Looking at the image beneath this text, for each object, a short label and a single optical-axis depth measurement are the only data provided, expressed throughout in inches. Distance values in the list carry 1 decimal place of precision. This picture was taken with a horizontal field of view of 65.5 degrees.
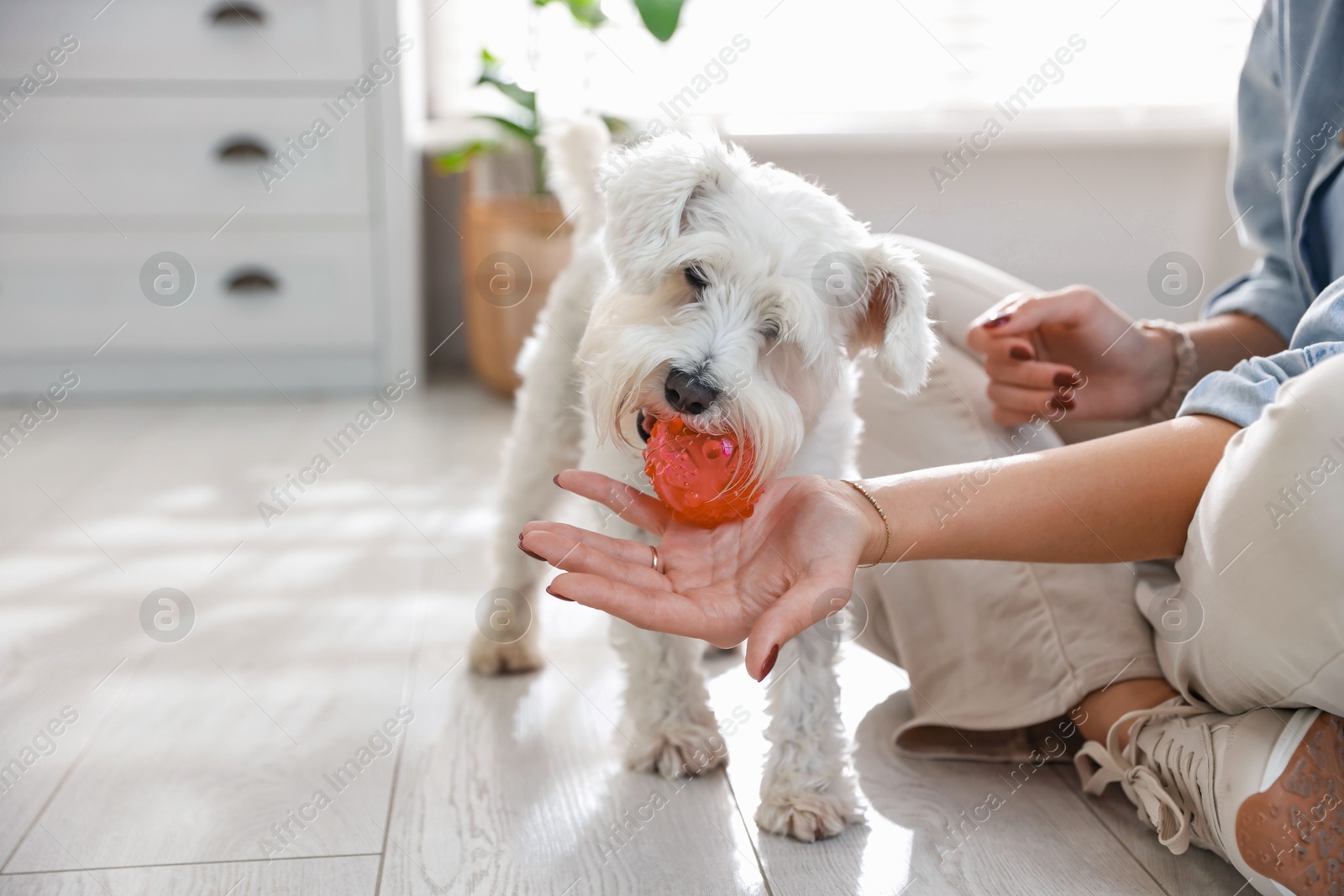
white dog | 37.5
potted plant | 115.1
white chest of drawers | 114.0
